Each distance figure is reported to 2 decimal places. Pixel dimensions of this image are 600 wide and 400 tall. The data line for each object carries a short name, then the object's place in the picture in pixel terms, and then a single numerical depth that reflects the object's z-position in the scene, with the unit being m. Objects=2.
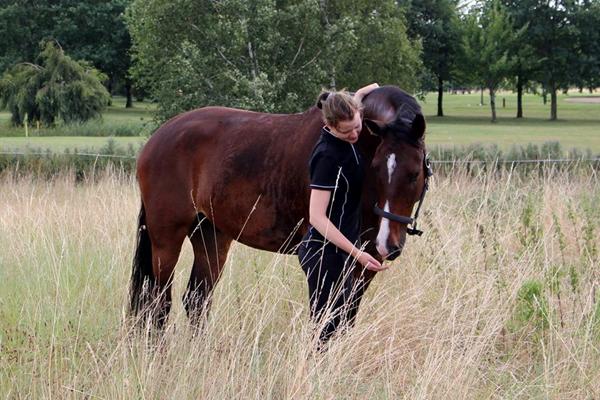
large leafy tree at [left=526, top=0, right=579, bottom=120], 51.75
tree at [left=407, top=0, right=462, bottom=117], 54.62
